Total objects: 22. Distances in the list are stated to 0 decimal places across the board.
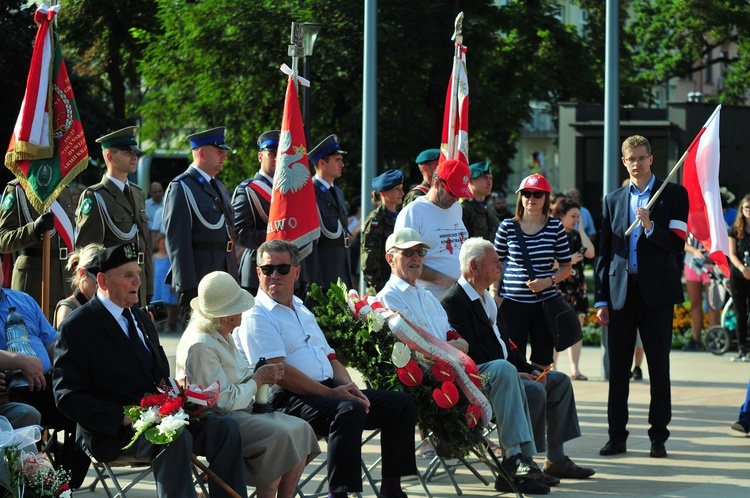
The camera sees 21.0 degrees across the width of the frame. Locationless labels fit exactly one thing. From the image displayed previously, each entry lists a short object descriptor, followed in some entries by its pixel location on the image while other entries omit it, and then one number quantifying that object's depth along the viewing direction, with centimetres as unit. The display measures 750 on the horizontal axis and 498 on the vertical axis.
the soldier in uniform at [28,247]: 1414
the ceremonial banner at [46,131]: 1444
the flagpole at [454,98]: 1798
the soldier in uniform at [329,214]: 1610
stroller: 2458
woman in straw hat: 1033
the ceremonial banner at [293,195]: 1441
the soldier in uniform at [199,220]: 1435
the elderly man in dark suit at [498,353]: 1300
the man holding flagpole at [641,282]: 1467
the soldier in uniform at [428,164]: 1736
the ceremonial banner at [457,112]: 1789
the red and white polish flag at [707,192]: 1539
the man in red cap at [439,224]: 1470
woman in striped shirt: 1529
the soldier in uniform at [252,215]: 1539
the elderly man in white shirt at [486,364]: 1236
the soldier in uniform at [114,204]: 1419
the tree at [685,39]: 5919
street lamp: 2523
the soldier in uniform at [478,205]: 1716
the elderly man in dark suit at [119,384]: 966
